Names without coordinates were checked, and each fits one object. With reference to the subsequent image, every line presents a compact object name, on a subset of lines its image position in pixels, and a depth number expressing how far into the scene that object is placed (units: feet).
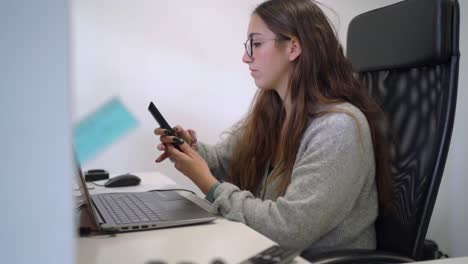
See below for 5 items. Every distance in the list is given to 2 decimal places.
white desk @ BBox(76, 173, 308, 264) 1.99
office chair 3.04
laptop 2.50
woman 2.79
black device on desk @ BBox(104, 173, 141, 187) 4.17
